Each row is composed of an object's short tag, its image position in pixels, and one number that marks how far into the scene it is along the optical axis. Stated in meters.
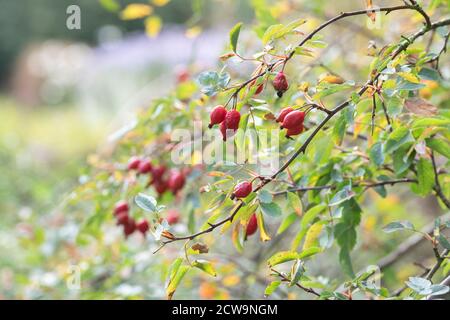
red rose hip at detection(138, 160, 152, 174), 1.09
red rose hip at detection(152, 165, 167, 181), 1.10
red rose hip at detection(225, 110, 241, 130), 0.85
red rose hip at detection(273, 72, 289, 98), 0.84
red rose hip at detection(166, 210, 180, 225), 1.19
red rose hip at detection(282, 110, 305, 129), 0.84
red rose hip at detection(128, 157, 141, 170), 1.11
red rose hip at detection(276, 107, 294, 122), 0.85
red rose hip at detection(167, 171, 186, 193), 1.09
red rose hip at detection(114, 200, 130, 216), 1.11
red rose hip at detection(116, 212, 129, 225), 1.11
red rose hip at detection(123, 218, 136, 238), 1.11
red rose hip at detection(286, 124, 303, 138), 0.84
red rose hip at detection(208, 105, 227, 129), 0.85
